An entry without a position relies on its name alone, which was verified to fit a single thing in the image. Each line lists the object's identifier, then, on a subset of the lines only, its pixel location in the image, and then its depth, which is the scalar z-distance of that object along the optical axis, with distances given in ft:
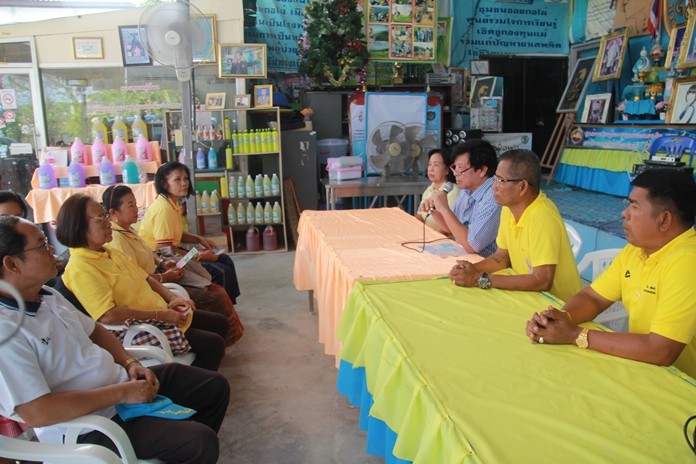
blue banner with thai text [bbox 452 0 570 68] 23.26
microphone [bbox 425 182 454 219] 11.02
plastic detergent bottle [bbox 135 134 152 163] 17.16
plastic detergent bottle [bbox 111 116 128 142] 17.42
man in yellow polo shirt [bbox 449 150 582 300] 6.19
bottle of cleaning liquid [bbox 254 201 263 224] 17.95
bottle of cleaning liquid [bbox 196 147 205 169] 17.88
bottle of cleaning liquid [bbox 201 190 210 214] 17.63
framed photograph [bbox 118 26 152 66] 17.51
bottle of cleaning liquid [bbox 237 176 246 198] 17.70
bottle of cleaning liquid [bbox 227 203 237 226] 17.74
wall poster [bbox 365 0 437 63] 21.20
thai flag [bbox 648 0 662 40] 19.13
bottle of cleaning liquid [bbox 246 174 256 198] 17.76
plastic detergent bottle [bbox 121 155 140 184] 16.51
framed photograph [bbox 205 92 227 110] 17.83
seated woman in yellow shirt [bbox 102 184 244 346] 8.59
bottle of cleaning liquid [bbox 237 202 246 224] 17.84
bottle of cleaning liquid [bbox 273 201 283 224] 18.02
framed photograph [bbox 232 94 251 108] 17.78
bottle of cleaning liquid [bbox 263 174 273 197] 17.93
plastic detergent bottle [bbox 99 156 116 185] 16.31
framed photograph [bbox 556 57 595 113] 22.48
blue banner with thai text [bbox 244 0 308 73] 20.67
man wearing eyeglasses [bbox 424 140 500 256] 8.36
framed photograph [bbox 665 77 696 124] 16.78
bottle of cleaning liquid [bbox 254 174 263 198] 17.88
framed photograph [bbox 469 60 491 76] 23.47
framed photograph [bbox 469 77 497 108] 23.18
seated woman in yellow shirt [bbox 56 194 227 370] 6.88
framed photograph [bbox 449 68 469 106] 23.27
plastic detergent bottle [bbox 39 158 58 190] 15.98
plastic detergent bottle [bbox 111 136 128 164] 16.96
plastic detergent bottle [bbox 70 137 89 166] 16.53
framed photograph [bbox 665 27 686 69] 17.43
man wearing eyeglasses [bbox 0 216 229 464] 4.53
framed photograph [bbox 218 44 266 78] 17.67
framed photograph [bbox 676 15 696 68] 16.48
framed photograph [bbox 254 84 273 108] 17.80
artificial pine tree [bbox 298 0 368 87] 19.70
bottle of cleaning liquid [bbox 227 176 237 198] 17.70
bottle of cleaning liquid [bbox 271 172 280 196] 17.93
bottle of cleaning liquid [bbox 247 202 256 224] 17.90
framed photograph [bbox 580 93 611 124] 21.04
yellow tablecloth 3.36
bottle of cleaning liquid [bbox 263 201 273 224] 17.97
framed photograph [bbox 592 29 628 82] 20.10
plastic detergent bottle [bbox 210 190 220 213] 17.69
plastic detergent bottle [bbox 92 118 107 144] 17.33
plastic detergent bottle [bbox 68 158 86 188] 16.17
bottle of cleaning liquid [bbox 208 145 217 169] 17.80
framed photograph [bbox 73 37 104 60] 17.44
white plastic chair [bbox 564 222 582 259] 9.25
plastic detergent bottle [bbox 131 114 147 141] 17.62
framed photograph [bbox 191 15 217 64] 13.70
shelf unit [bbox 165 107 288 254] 17.89
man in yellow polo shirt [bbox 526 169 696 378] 4.37
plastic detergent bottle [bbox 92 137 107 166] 16.83
